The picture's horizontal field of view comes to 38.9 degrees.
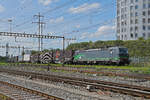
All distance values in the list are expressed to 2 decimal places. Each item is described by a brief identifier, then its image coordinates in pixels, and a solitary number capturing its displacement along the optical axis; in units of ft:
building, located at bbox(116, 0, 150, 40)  192.95
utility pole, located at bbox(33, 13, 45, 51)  151.64
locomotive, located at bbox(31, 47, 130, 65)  108.99
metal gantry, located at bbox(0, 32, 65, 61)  123.24
